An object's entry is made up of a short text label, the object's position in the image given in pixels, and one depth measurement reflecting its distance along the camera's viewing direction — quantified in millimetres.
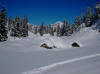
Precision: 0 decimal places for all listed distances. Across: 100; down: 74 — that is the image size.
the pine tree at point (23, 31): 39025
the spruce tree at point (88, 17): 45525
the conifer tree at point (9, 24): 66088
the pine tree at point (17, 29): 34656
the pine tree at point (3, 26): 22709
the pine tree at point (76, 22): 60800
